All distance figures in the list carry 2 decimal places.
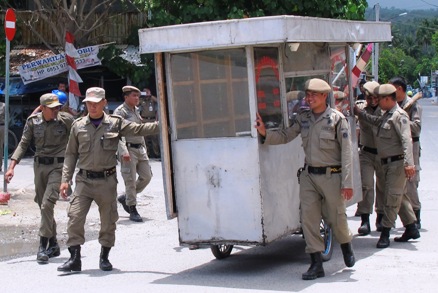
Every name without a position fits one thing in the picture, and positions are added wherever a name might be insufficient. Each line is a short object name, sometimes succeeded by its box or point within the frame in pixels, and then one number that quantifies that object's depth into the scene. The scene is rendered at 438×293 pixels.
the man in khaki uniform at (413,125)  10.32
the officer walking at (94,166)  8.46
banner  21.59
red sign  13.67
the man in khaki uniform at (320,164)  7.87
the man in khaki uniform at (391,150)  9.40
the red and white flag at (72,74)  20.83
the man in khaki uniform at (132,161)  11.31
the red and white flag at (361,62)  12.91
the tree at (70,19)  21.31
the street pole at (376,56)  33.29
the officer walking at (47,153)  9.26
